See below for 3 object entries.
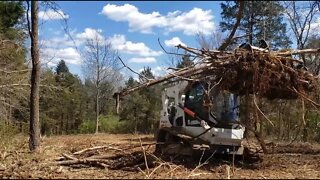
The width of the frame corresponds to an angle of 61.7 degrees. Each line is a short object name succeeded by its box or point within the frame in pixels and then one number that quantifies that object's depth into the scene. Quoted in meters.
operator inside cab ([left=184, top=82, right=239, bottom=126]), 6.67
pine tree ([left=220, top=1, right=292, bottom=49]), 11.78
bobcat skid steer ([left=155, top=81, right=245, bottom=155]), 6.58
